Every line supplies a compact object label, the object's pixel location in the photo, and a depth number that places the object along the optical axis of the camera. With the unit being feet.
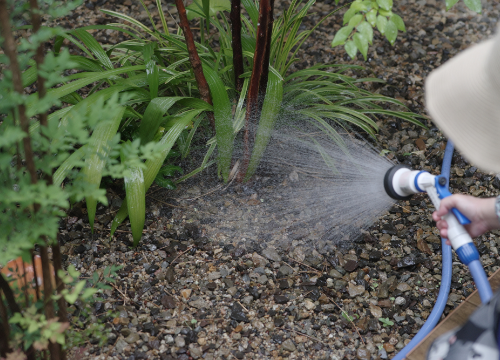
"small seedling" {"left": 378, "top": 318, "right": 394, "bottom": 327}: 9.81
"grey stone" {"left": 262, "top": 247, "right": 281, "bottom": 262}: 10.23
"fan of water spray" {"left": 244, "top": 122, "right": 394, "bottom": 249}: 10.47
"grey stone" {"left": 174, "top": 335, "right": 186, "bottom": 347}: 9.60
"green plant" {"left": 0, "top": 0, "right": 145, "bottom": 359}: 8.27
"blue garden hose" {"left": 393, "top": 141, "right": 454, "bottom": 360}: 9.40
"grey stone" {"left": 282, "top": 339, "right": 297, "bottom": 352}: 9.62
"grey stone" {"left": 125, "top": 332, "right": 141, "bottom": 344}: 9.59
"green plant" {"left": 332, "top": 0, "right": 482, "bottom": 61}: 8.91
